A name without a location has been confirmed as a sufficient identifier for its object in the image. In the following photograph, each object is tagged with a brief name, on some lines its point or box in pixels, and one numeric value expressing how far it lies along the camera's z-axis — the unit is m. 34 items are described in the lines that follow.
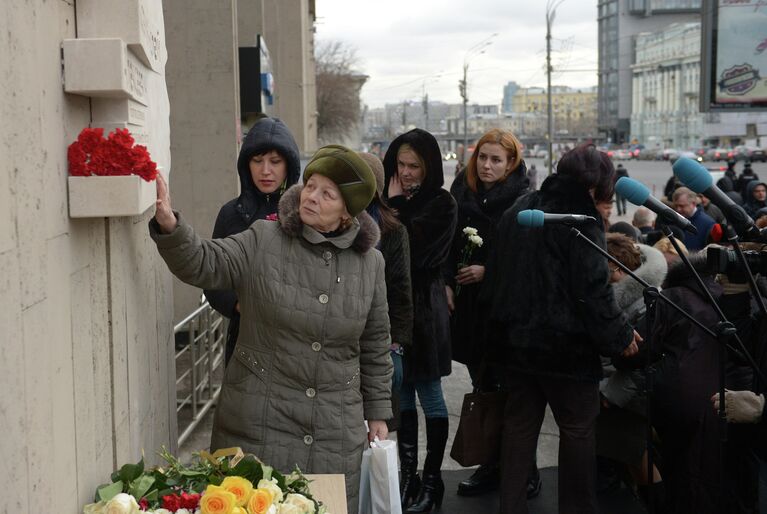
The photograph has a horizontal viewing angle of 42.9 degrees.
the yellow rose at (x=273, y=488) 2.67
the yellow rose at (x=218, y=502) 2.47
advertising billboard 17.97
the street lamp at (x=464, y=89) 44.00
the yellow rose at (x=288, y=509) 2.64
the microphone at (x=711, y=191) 3.21
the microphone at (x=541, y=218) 3.90
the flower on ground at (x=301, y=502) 2.70
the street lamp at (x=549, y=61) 32.22
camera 3.29
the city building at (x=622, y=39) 129.88
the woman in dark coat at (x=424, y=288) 5.25
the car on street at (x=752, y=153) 63.38
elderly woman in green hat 3.29
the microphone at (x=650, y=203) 3.40
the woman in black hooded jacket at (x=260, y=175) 4.12
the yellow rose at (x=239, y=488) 2.56
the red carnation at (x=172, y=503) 2.56
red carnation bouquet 2.39
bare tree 52.69
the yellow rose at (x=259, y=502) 2.54
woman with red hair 5.66
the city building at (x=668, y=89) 112.06
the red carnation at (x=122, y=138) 2.45
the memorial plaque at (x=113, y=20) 2.56
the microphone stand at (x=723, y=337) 3.49
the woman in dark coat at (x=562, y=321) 4.57
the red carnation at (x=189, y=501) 2.58
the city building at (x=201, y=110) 9.34
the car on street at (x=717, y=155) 72.94
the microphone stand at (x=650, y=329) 3.50
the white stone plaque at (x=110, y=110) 2.63
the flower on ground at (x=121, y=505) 2.42
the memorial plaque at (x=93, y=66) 2.36
